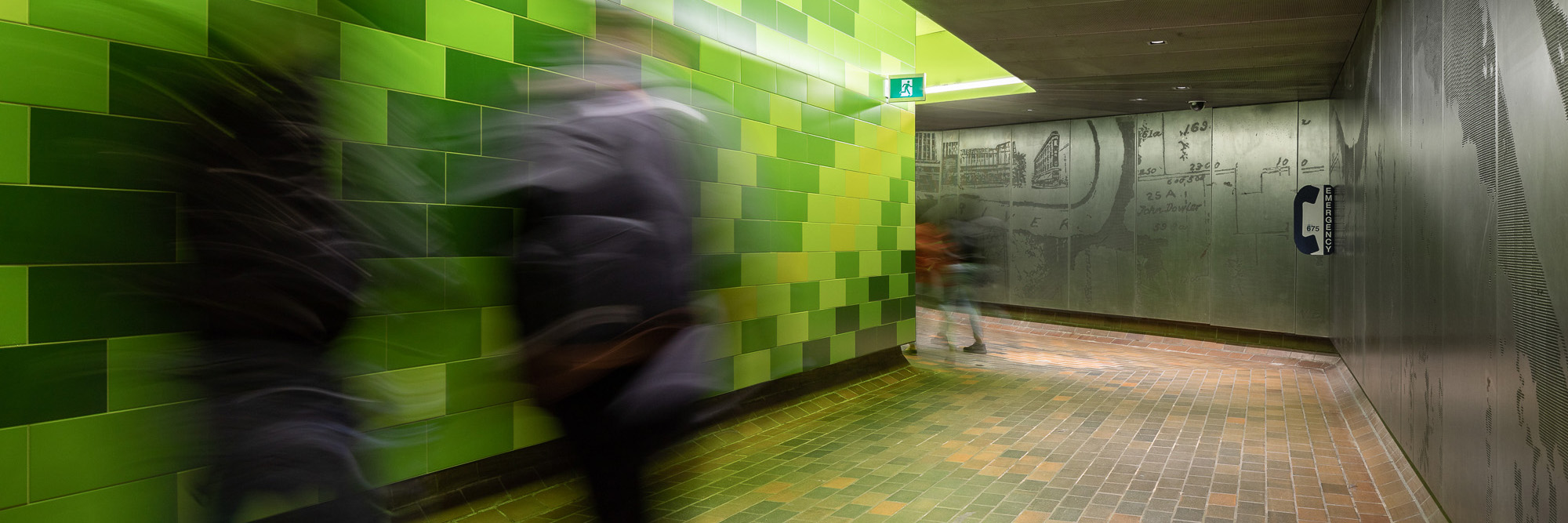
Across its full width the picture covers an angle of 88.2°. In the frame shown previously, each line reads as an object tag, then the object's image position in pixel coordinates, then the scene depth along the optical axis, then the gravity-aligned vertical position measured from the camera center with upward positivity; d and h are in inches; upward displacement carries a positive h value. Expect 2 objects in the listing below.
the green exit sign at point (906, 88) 263.0 +57.3
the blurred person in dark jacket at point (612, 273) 77.0 -0.9
